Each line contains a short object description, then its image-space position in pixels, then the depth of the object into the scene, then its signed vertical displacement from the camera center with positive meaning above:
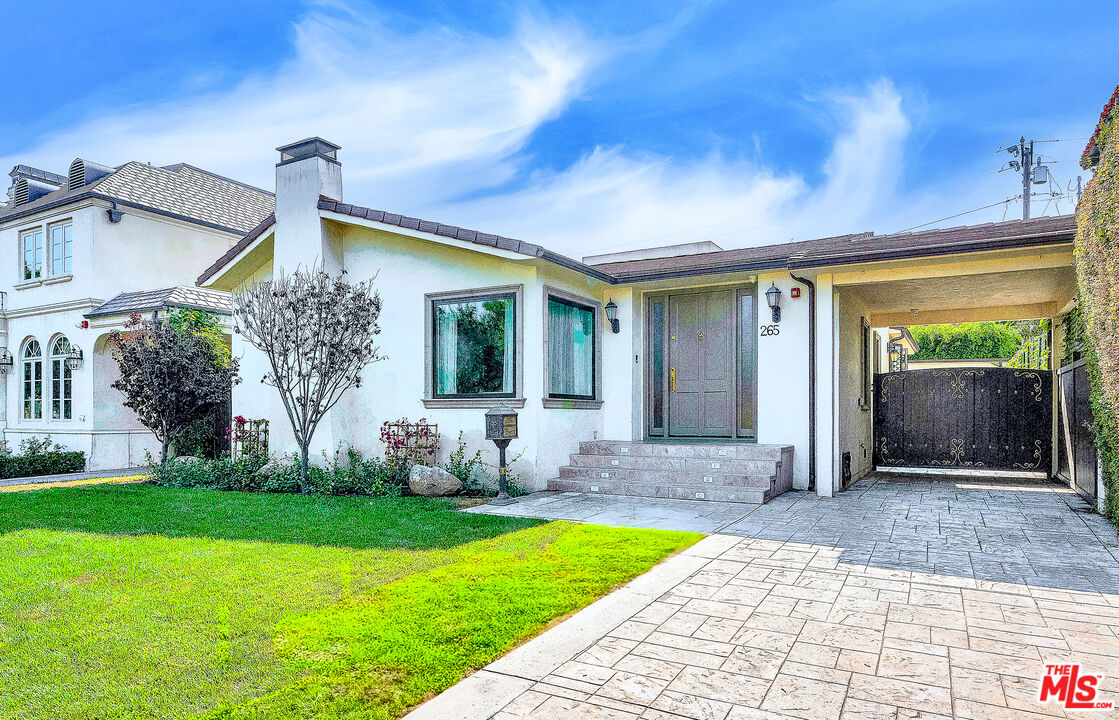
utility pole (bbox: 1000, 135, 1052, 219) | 28.33 +8.54
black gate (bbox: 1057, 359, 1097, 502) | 7.75 -0.67
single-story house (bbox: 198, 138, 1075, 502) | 8.78 +0.56
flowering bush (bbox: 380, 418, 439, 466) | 9.52 -0.85
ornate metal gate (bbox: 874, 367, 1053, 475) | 11.66 -0.76
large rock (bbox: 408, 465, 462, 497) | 8.72 -1.28
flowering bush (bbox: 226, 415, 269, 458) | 10.84 -0.84
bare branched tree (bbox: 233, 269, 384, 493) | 8.96 +0.60
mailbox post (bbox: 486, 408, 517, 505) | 8.18 -0.62
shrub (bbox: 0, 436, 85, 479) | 13.19 -1.52
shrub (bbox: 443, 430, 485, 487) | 9.20 -1.13
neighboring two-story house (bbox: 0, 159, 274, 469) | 14.26 +2.28
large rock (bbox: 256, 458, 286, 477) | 9.87 -1.25
